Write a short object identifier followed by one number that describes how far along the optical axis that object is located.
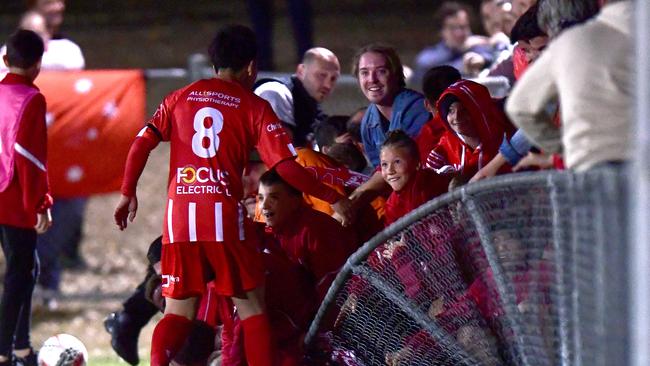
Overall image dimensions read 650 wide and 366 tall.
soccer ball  14.90
